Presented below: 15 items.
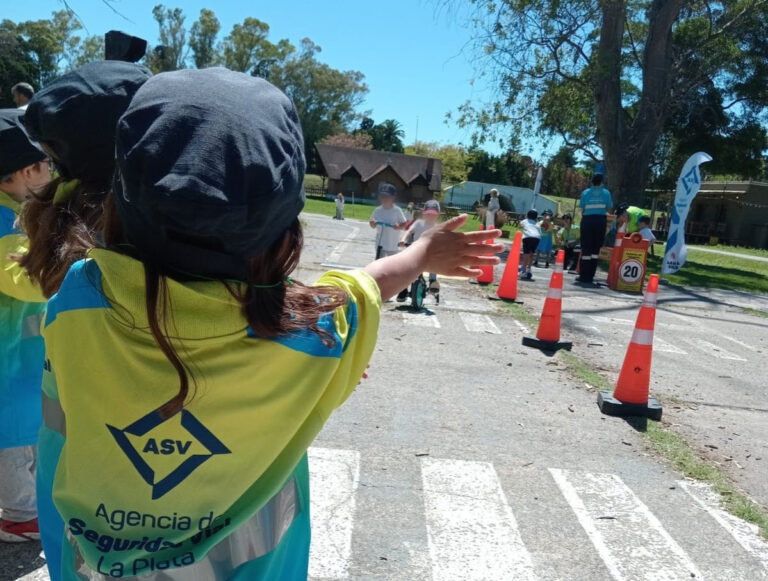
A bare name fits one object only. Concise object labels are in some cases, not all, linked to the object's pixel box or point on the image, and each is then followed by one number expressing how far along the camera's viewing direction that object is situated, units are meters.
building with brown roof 79.44
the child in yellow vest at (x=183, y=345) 1.13
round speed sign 14.73
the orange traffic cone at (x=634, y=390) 5.73
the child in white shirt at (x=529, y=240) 14.82
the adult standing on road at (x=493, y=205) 16.42
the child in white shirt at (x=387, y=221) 11.09
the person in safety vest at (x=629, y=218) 16.03
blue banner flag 14.66
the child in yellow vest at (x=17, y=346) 2.69
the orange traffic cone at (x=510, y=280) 11.86
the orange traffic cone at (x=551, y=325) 8.03
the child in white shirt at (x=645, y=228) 15.88
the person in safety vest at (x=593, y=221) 15.23
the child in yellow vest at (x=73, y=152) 1.69
